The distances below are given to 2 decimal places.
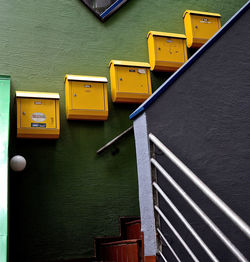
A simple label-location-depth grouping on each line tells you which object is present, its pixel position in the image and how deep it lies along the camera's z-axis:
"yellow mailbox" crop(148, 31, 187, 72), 4.42
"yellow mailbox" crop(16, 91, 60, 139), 3.83
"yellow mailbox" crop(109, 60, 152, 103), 4.20
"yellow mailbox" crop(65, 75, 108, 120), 4.02
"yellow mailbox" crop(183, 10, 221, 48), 4.62
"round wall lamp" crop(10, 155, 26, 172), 3.55
